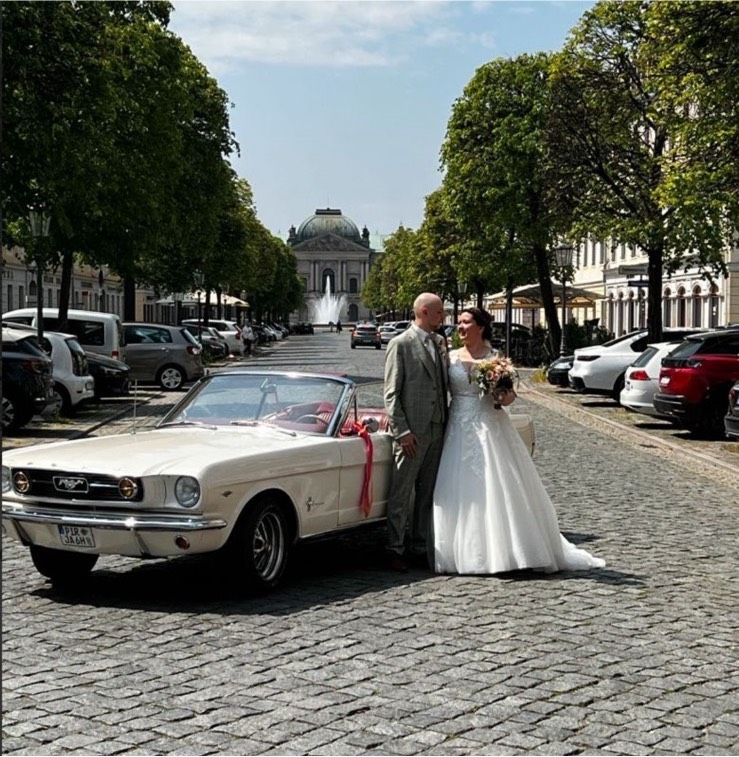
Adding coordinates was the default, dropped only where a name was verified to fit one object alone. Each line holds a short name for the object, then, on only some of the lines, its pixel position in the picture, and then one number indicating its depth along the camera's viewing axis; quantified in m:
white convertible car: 8.09
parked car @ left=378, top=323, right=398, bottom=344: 91.64
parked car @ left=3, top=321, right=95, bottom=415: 25.52
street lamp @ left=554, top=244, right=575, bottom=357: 42.62
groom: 9.61
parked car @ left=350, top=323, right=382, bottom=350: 87.06
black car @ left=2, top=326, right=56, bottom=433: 21.17
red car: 21.83
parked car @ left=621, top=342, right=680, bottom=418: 24.44
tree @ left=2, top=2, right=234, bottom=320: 23.56
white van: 32.50
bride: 9.30
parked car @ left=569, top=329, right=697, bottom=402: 30.80
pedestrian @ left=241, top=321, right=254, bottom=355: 69.00
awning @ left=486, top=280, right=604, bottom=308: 53.59
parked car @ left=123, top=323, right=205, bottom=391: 36.22
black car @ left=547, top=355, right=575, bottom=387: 35.19
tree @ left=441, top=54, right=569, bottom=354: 45.84
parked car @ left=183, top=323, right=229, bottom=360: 57.09
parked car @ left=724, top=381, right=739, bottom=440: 18.02
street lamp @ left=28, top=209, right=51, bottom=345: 26.64
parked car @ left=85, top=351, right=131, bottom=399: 30.03
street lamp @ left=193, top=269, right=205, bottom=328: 54.94
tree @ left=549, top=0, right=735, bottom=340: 33.25
